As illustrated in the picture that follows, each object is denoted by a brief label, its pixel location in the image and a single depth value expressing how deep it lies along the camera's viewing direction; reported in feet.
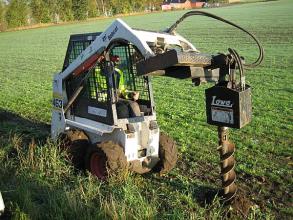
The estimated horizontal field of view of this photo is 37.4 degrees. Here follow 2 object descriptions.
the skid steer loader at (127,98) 16.19
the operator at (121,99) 22.11
